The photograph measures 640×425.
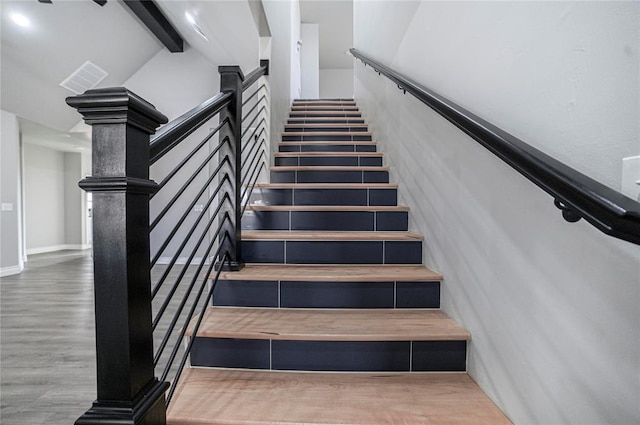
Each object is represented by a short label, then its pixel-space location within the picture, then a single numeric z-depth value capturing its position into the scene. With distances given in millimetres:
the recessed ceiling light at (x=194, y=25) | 4351
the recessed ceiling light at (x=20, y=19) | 3842
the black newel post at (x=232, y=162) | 1604
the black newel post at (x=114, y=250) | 667
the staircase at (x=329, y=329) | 1028
